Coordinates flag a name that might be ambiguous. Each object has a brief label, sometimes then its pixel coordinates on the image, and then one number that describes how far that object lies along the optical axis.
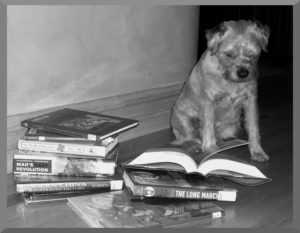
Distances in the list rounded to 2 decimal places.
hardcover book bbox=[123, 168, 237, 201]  1.75
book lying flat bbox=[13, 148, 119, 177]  1.91
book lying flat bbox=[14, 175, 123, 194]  1.82
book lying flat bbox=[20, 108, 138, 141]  1.96
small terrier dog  2.29
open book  1.88
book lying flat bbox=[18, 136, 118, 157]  1.94
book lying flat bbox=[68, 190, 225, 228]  1.60
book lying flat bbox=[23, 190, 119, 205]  1.79
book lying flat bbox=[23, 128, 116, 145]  1.95
